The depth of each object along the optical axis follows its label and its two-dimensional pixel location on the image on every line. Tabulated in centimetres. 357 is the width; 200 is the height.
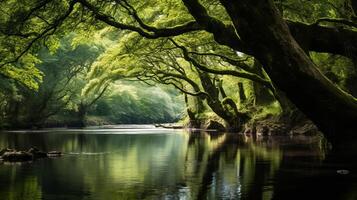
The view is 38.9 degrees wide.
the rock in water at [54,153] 2099
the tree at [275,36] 1388
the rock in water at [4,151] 1964
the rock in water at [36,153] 2000
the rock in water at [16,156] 1875
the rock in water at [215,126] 4877
